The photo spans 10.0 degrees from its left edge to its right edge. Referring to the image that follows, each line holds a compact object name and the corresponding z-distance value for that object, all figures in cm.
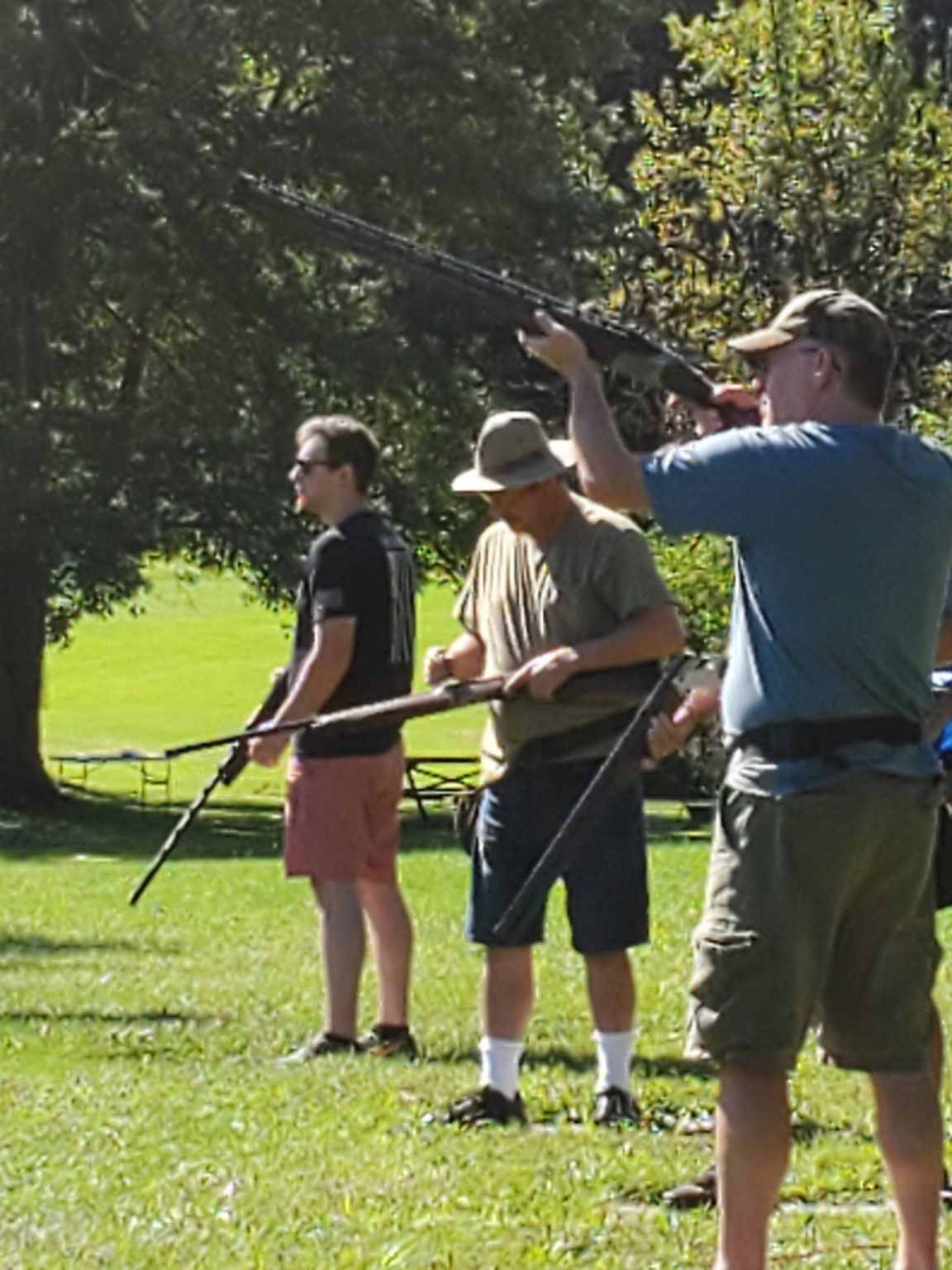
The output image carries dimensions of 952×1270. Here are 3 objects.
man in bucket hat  1426
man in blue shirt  1004
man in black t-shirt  1675
